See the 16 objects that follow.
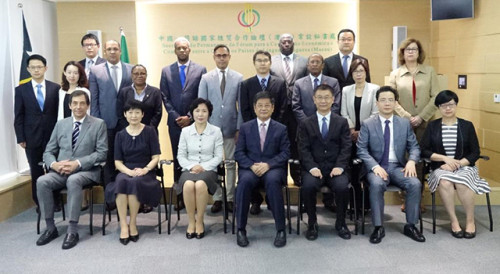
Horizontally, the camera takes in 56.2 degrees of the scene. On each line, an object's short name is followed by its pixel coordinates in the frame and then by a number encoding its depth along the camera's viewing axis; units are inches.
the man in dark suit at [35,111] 186.7
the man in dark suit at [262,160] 156.9
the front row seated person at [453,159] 162.6
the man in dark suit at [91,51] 207.5
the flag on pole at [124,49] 252.2
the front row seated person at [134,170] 160.7
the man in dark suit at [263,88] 182.5
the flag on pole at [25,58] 213.9
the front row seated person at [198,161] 162.6
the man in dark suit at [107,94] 191.8
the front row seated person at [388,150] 161.0
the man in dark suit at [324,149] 161.5
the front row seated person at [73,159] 162.2
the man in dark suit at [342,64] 190.9
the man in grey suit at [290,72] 193.7
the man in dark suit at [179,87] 192.4
